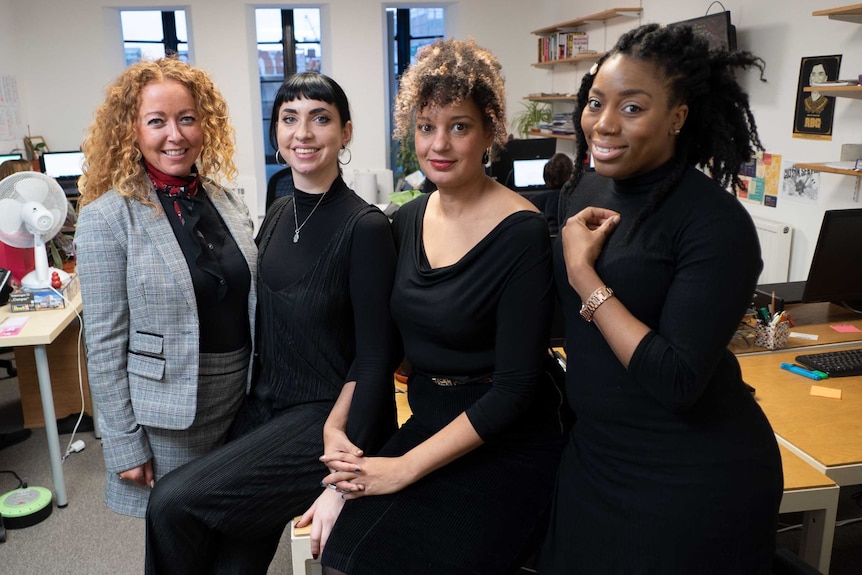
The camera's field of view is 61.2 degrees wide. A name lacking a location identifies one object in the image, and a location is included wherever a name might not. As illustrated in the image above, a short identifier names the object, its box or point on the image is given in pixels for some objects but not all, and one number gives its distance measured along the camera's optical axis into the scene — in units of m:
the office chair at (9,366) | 4.35
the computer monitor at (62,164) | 6.41
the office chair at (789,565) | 1.38
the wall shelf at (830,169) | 3.33
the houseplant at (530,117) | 7.04
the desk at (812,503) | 1.75
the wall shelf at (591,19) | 5.37
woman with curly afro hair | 1.40
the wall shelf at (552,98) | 6.34
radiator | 4.07
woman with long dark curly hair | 1.18
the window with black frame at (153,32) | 7.31
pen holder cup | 2.63
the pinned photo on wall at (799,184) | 3.89
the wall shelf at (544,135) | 6.25
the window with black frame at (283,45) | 7.39
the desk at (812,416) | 1.85
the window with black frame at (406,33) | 7.62
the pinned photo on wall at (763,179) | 4.18
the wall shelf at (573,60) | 5.88
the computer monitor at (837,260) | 2.68
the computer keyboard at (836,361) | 2.39
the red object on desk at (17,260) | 3.26
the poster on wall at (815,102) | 3.67
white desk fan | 3.05
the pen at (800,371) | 2.38
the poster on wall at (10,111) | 6.11
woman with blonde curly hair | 1.67
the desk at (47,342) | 2.79
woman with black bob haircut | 1.59
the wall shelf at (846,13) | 3.09
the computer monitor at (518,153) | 5.51
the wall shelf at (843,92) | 3.21
